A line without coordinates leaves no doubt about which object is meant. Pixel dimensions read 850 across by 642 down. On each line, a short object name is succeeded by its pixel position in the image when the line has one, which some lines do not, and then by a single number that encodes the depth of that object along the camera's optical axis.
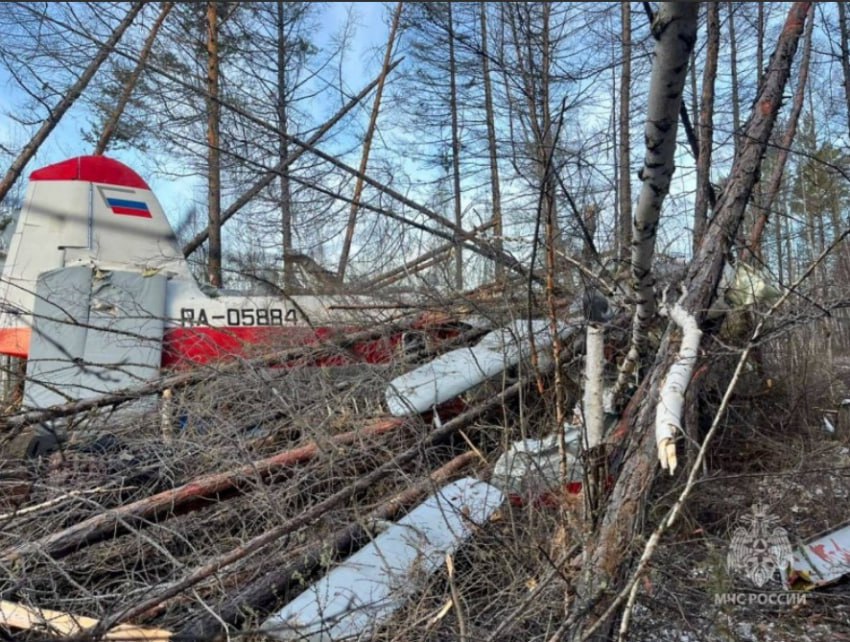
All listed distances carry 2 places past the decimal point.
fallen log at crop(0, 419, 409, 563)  2.79
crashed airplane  5.20
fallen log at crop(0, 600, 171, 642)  2.16
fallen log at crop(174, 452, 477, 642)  2.28
